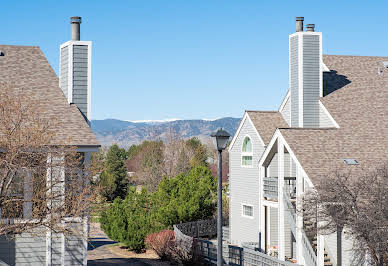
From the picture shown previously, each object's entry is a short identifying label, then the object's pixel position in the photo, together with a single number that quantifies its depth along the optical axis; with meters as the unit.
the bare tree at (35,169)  17.06
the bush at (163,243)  27.94
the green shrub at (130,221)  30.48
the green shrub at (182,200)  33.00
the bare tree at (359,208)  17.19
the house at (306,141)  23.23
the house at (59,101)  21.12
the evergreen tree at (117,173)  65.81
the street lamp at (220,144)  15.19
